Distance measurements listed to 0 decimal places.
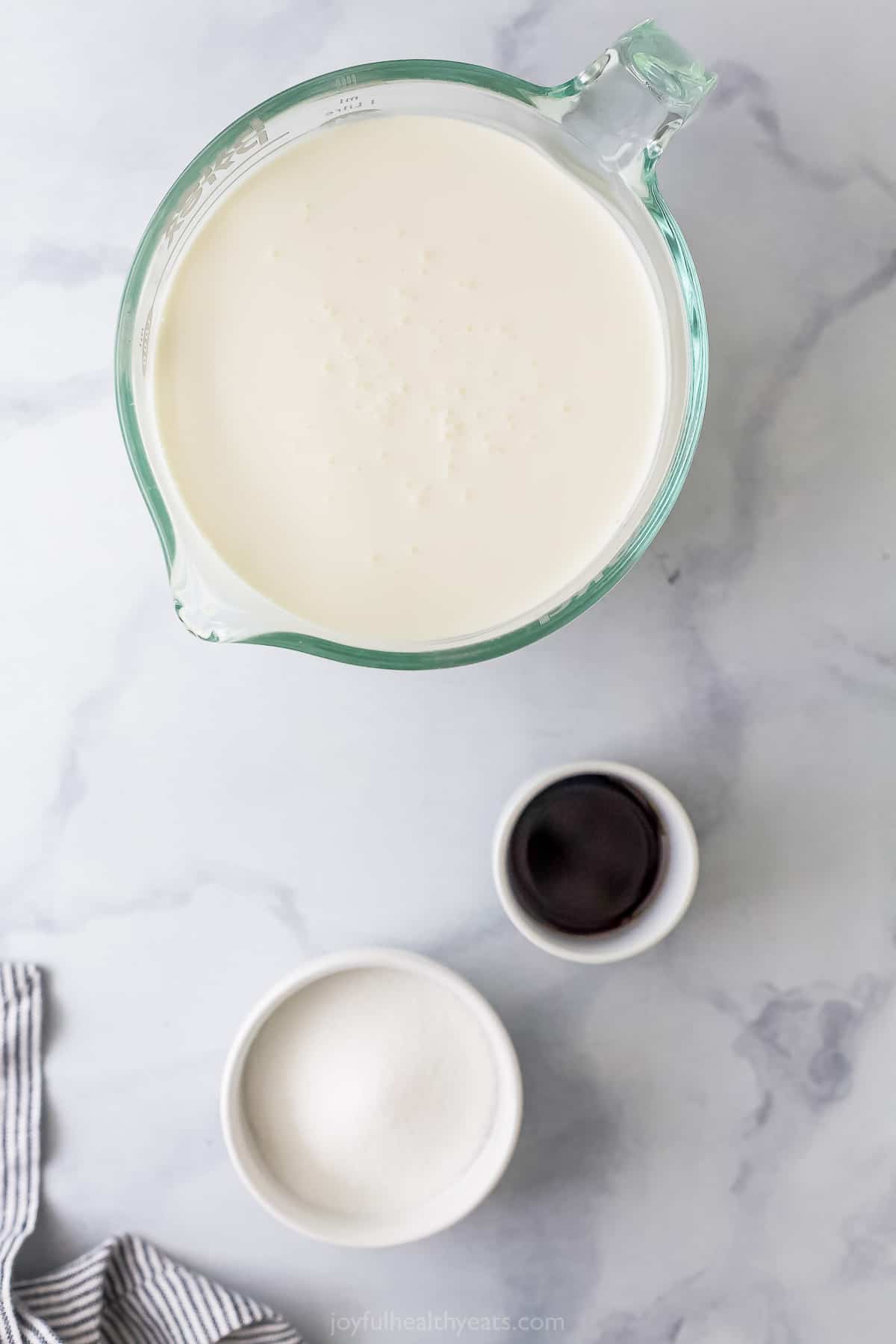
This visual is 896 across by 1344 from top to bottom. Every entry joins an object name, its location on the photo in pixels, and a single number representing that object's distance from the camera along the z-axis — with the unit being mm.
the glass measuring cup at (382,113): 665
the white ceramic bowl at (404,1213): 801
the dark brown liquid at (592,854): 820
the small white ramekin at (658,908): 779
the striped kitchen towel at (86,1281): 845
